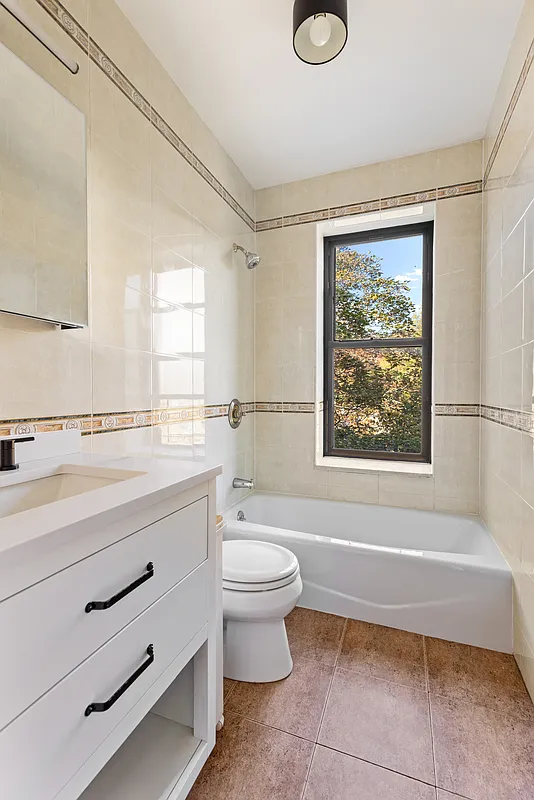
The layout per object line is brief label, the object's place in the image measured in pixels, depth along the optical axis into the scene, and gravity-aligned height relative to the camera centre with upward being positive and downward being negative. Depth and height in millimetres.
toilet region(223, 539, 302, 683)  1447 -799
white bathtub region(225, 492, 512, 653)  1699 -841
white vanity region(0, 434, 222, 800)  586 -437
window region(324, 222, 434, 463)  2658 +375
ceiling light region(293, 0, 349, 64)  1351 +1320
